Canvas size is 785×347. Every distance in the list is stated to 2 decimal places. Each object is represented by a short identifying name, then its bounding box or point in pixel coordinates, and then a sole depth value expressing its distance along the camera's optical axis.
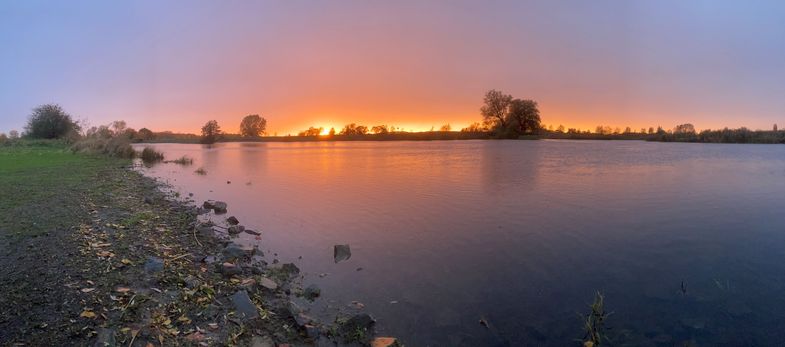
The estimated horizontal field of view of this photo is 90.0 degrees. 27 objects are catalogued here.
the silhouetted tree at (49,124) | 54.00
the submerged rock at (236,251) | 7.66
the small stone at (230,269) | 6.48
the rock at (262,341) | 4.43
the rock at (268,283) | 6.09
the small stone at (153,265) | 5.93
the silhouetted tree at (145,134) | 125.44
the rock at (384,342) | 4.76
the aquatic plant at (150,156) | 39.21
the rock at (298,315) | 5.04
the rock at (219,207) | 12.79
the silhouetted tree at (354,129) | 127.69
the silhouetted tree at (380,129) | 123.25
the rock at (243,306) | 4.98
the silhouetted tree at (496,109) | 100.54
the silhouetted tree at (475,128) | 106.38
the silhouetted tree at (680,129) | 76.64
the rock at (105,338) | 3.84
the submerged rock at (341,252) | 8.13
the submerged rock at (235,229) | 9.93
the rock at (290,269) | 7.21
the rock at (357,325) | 5.08
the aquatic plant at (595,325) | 4.97
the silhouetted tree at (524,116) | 98.38
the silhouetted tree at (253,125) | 141.00
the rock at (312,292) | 6.18
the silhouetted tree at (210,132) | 113.88
